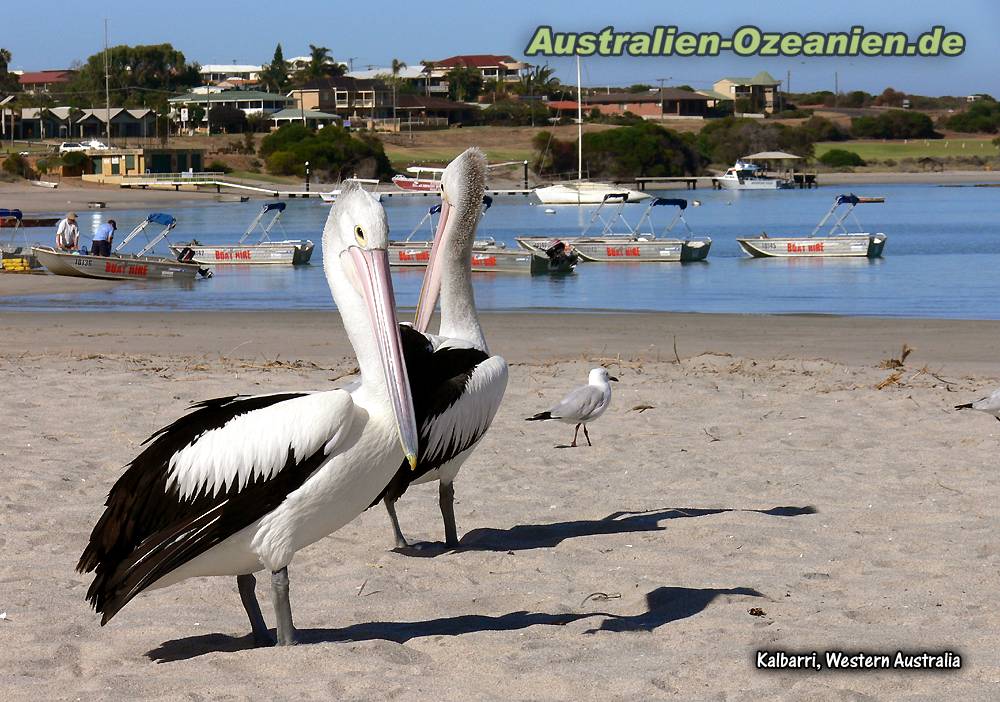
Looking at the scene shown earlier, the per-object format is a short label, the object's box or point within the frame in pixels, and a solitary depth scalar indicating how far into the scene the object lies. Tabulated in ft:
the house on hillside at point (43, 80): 526.98
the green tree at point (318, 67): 511.40
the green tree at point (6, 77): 445.37
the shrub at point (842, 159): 395.14
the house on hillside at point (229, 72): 604.08
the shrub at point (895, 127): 457.68
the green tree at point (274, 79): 500.33
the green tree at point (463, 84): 495.16
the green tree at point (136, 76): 447.42
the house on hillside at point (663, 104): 510.99
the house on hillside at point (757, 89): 564.30
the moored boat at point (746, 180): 330.38
